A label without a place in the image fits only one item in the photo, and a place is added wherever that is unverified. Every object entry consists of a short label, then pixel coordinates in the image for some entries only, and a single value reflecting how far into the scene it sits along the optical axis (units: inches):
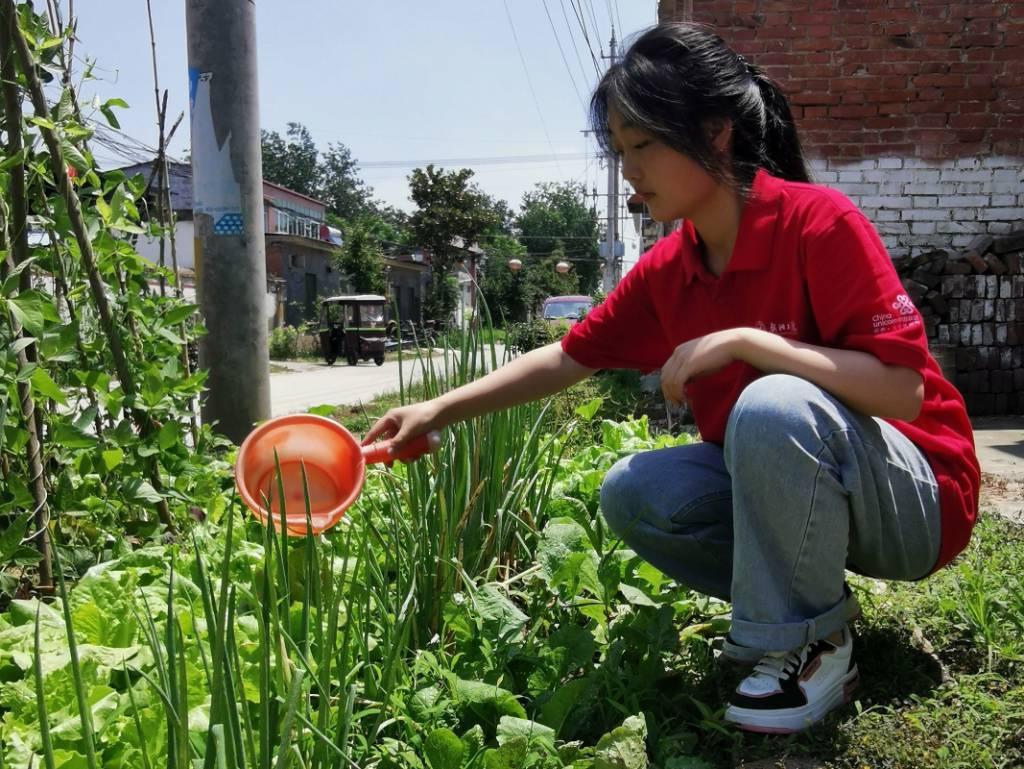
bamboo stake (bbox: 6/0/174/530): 71.6
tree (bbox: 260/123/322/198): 3326.8
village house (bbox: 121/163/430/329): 1305.4
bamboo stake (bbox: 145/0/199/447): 113.6
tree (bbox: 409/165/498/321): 1507.1
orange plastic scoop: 70.3
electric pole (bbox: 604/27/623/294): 1262.5
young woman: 58.9
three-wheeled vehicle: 1020.5
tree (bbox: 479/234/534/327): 1731.3
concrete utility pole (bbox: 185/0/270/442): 137.1
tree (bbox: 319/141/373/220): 3408.0
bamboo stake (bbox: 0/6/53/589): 70.0
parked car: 909.1
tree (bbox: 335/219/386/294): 1421.0
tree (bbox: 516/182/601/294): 3112.7
